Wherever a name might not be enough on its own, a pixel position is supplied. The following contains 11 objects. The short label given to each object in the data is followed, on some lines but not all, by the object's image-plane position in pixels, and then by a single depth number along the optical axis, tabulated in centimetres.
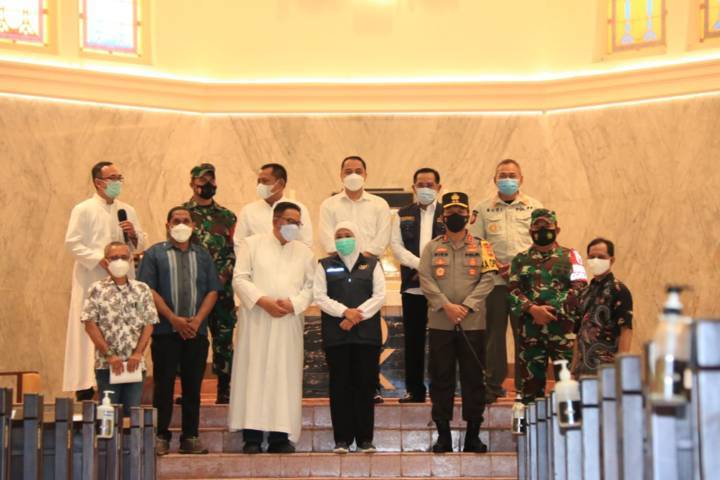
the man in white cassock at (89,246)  1010
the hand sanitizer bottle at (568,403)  532
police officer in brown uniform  920
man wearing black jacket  1001
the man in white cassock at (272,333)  939
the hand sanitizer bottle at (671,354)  375
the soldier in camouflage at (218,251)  1008
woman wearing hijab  925
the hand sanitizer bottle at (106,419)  698
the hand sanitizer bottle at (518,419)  796
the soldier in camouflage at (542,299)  932
